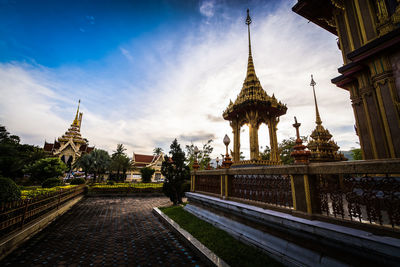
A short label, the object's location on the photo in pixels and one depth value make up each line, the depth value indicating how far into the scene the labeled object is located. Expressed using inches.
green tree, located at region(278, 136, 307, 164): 1083.2
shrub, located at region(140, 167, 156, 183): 1157.6
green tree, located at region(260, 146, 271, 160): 1093.5
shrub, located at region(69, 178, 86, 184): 727.1
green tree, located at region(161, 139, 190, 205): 470.0
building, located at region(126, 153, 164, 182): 1973.7
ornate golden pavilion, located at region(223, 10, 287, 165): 533.0
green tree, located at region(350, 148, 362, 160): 1138.9
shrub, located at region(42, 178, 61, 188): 519.7
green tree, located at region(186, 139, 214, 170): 1159.9
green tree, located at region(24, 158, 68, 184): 613.0
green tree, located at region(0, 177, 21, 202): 204.7
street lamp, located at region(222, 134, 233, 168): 258.0
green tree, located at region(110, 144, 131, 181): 1387.8
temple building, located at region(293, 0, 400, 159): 226.5
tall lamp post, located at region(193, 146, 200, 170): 372.5
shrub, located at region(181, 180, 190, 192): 473.9
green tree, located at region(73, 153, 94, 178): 1087.0
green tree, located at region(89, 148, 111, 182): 1100.8
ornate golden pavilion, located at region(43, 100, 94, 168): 1875.0
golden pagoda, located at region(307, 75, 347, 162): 569.0
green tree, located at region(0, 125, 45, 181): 664.3
